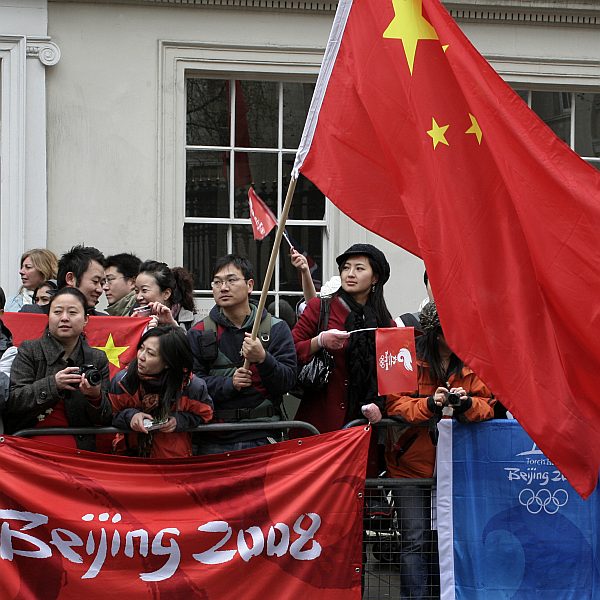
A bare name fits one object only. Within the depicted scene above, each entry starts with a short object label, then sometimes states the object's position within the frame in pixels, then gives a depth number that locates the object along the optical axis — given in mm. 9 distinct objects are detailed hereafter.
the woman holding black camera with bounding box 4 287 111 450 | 14594
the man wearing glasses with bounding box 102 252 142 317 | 18566
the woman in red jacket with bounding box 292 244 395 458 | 16100
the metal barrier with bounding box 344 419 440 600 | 15434
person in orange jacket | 15403
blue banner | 15434
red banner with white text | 14526
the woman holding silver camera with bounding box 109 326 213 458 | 14904
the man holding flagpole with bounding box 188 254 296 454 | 15283
